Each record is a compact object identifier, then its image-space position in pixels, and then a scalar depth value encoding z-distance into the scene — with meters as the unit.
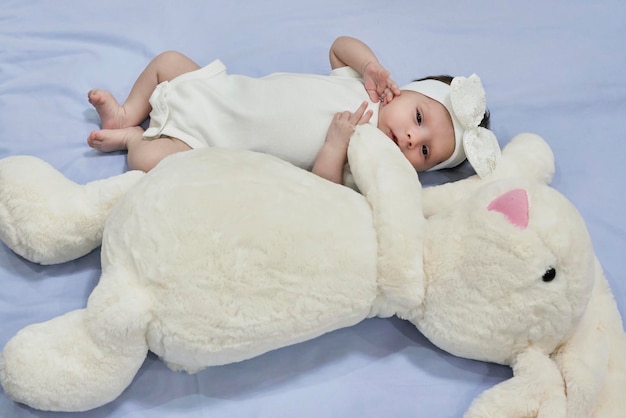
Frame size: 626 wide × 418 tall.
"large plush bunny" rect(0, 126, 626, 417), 0.85
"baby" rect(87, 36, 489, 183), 1.20
